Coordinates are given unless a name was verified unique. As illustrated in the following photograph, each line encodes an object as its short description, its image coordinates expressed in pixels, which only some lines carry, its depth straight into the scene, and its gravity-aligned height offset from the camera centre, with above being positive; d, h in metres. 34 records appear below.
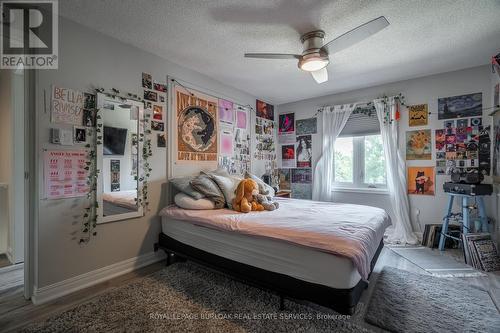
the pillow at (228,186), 2.60 -0.25
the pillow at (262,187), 2.86 -0.30
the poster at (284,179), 4.61 -0.29
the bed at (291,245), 1.41 -0.63
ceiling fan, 1.84 +1.06
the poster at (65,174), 1.88 -0.07
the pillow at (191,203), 2.41 -0.41
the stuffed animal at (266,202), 2.51 -0.43
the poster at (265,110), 4.30 +1.13
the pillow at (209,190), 2.55 -0.29
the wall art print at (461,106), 2.92 +0.82
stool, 2.63 -0.57
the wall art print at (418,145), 3.22 +0.31
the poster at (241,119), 3.79 +0.82
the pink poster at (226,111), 3.46 +0.88
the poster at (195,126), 2.88 +0.56
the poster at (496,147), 2.56 +0.23
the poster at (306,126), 4.24 +0.79
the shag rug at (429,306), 1.55 -1.14
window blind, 3.64 +0.70
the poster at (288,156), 4.53 +0.20
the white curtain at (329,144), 3.91 +0.40
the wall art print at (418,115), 3.24 +0.76
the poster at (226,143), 3.50 +0.37
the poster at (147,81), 2.51 +0.99
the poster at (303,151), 4.30 +0.30
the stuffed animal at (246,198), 2.44 -0.37
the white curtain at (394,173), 3.28 -0.11
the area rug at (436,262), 2.33 -1.14
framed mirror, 2.18 +0.09
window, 3.67 +0.06
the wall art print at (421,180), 3.21 -0.22
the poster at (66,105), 1.90 +0.54
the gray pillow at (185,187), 2.52 -0.25
